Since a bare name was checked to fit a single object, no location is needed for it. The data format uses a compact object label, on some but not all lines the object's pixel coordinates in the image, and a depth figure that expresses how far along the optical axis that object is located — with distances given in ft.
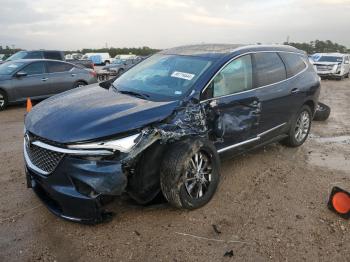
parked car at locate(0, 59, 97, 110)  33.27
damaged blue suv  10.41
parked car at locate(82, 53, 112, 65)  154.40
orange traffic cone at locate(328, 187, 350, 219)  12.43
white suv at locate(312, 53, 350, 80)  72.64
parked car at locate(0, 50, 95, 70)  52.75
